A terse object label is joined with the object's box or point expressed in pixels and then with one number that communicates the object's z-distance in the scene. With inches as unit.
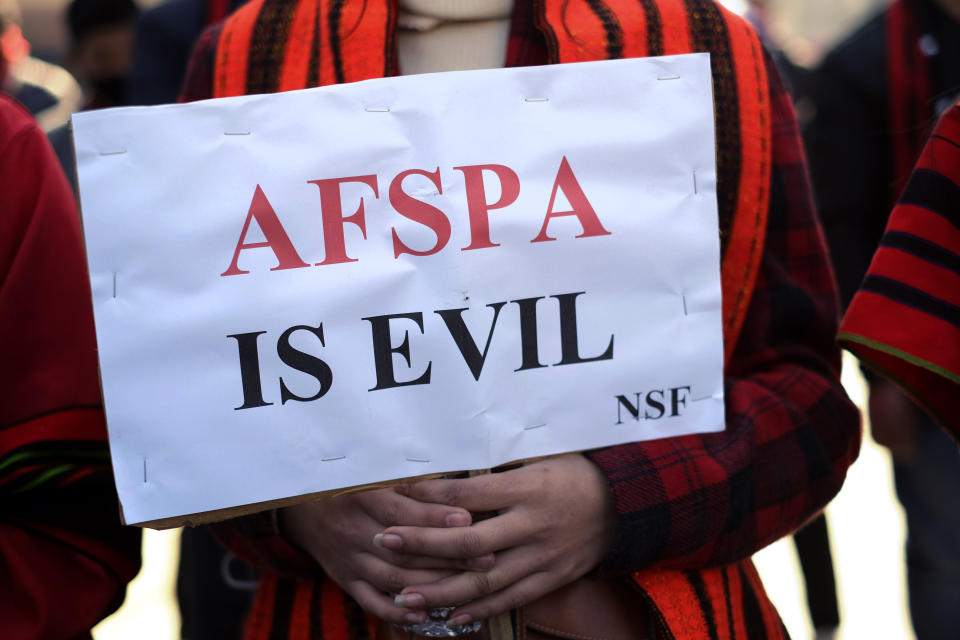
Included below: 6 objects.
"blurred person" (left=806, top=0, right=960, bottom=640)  92.0
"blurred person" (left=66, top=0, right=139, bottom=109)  144.4
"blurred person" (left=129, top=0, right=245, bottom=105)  100.7
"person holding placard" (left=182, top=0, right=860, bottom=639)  45.9
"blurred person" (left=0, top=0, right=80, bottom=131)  99.5
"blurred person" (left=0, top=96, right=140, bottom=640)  49.0
